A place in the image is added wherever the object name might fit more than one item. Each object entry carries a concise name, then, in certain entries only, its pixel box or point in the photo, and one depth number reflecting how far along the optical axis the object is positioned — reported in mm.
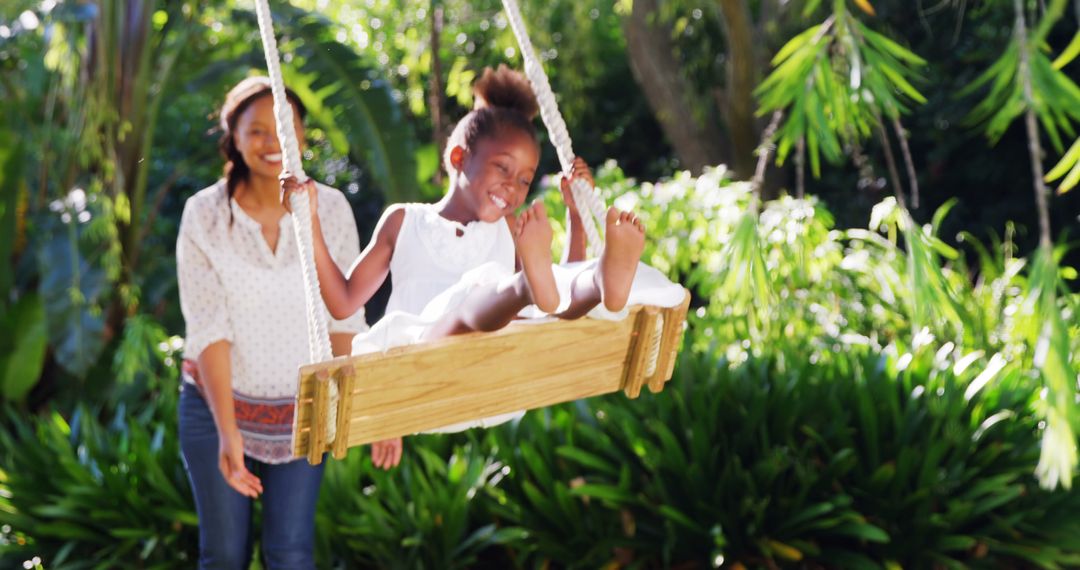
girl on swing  3584
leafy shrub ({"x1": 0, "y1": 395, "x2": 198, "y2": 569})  8156
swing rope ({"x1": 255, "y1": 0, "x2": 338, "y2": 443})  3590
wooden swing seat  3633
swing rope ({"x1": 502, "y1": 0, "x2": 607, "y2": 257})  3670
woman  4945
